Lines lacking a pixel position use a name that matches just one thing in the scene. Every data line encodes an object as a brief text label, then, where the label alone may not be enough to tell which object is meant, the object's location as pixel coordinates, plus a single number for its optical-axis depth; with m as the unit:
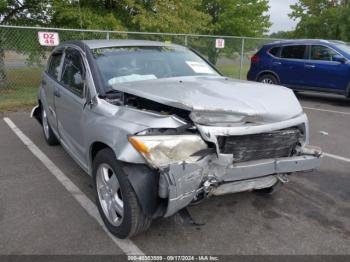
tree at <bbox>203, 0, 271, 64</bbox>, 25.03
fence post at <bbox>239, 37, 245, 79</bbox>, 14.18
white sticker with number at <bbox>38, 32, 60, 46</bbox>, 9.31
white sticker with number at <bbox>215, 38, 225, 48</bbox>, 13.02
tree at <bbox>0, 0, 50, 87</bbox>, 11.84
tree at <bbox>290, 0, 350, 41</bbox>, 22.95
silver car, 2.71
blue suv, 9.65
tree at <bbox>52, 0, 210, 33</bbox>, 11.66
